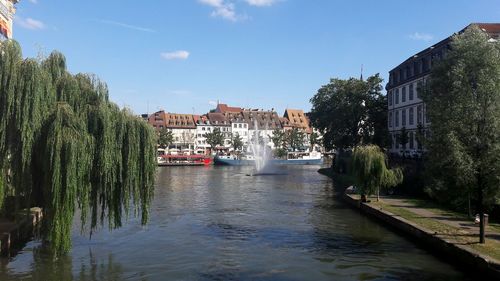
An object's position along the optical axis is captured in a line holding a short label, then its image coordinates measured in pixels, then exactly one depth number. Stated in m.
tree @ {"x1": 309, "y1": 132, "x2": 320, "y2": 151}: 150.00
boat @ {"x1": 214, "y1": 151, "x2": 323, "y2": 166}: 124.62
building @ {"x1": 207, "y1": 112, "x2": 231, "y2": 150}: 161.12
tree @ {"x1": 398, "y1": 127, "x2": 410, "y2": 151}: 57.75
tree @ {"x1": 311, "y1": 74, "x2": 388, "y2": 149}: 76.19
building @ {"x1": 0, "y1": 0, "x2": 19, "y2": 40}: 33.91
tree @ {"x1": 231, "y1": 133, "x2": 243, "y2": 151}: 152.00
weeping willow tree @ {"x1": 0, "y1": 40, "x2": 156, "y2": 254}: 16.02
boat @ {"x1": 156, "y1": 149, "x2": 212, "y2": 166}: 122.38
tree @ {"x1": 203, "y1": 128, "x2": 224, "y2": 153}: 147.25
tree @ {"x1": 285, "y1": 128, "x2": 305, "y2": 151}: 150.12
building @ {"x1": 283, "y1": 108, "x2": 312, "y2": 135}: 175.38
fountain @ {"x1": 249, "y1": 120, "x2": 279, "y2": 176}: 92.58
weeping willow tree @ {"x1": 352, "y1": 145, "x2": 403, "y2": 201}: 36.09
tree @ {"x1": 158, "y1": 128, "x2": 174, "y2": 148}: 135.31
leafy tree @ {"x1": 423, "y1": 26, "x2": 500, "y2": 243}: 20.28
